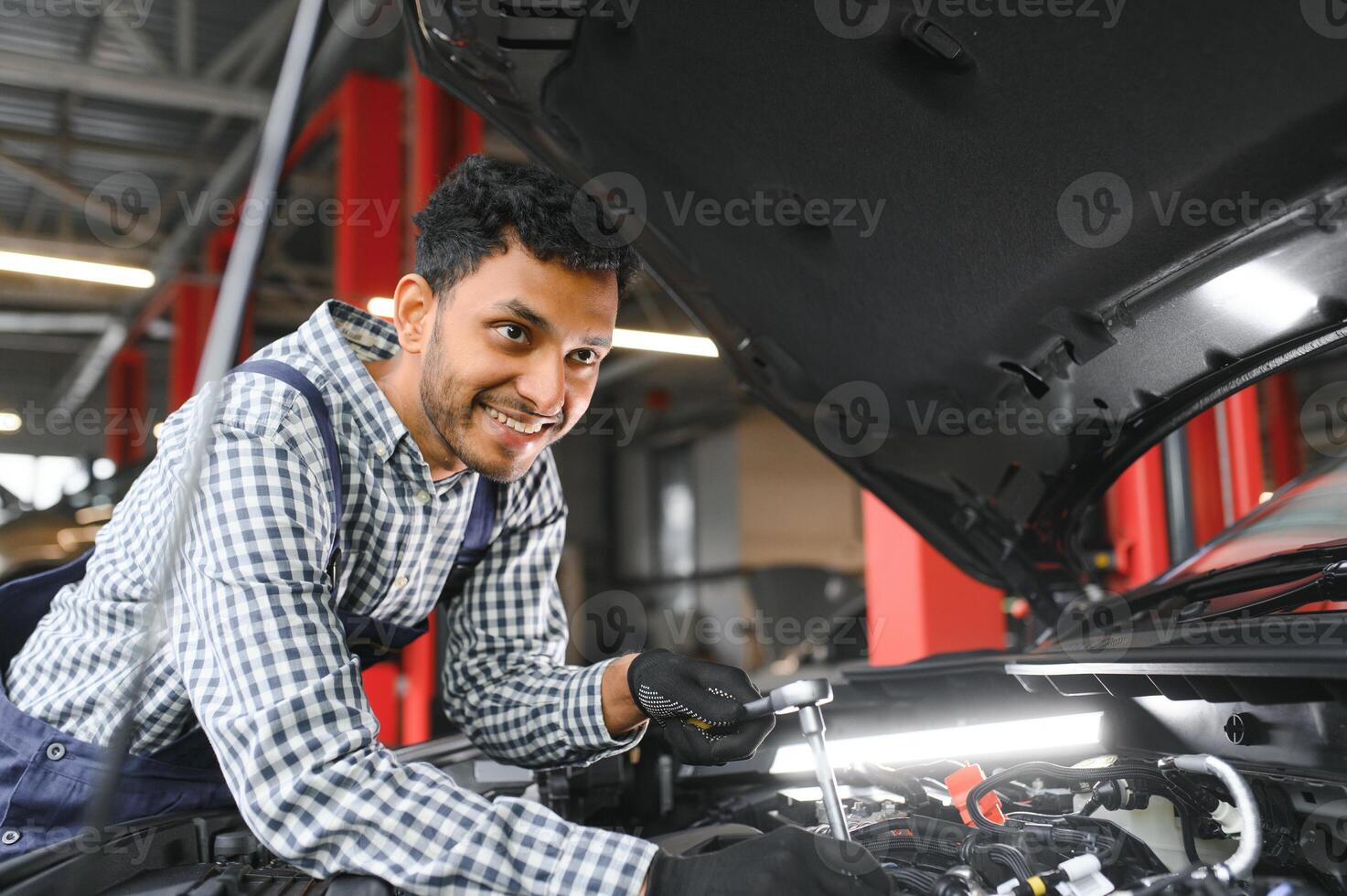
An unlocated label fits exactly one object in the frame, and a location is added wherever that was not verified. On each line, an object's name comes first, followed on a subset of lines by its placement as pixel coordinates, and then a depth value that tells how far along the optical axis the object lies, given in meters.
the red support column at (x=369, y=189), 4.77
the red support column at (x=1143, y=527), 3.96
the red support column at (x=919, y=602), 3.49
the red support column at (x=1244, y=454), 3.86
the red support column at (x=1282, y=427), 5.71
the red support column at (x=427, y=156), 4.41
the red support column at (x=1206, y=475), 3.94
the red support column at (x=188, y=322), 8.30
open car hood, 0.98
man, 0.84
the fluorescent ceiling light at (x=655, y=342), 5.68
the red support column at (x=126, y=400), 9.59
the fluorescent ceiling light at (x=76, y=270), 5.39
